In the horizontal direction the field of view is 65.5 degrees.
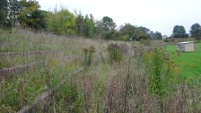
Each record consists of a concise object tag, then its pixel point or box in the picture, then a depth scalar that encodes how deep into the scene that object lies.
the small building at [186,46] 24.67
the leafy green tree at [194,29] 56.79
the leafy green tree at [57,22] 20.94
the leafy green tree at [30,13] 18.19
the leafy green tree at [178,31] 65.68
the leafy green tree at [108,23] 42.06
